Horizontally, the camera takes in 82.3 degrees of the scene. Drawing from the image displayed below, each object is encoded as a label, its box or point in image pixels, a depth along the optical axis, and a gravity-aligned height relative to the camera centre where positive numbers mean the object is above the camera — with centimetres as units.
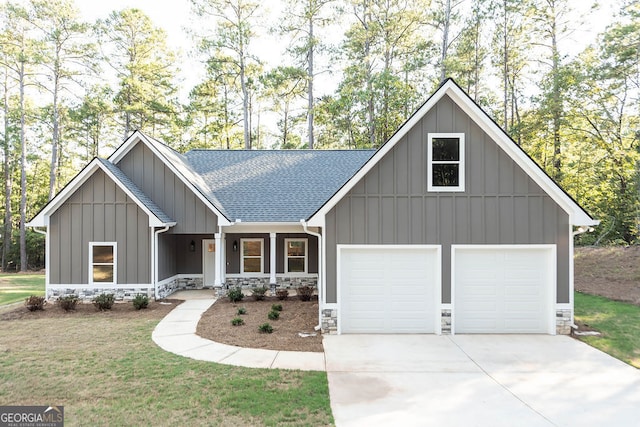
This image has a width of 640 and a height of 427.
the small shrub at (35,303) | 1101 -268
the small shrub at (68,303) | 1111 -267
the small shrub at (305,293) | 1265 -271
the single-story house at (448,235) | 895 -48
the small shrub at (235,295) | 1241 -273
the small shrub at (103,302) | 1121 -266
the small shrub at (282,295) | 1283 -279
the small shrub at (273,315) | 1005 -276
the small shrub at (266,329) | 886 -275
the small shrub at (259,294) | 1270 -273
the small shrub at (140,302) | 1123 -270
